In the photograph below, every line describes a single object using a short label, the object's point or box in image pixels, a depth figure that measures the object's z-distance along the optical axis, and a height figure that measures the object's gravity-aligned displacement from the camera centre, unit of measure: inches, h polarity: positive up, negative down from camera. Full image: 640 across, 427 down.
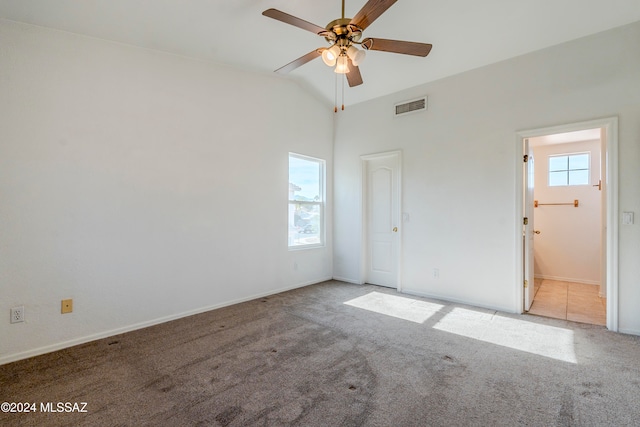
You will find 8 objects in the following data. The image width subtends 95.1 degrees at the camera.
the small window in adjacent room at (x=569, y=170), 199.2 +29.0
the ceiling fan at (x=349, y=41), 80.4 +52.0
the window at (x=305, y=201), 185.2 +6.7
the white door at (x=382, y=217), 181.2 -3.8
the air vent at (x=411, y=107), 163.5 +60.3
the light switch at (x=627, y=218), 112.6 -2.8
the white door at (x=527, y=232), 138.3 -10.3
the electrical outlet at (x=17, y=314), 95.6 -33.7
